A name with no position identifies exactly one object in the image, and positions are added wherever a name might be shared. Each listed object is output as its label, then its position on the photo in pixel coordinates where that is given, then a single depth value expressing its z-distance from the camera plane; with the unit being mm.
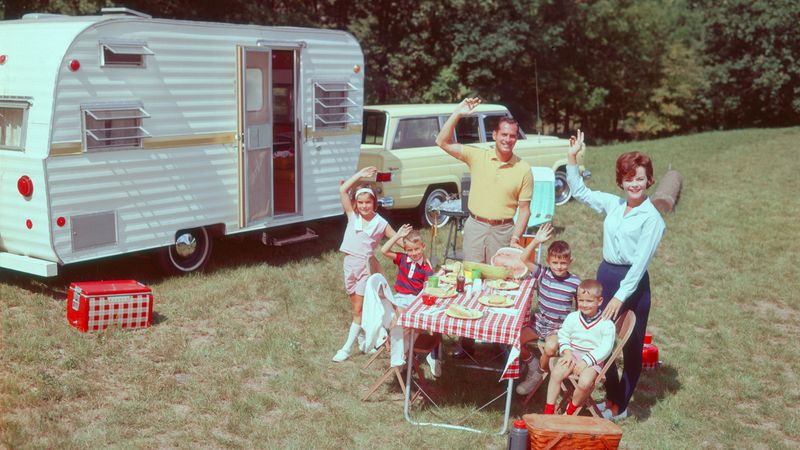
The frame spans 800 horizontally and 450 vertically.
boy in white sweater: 5293
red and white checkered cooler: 6906
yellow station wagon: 10727
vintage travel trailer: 7359
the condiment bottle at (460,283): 5891
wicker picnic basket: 4691
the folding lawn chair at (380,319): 5625
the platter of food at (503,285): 5945
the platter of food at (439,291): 5746
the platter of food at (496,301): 5594
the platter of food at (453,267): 6262
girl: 6574
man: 6117
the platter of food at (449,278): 6075
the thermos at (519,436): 4727
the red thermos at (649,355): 6750
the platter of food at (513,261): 6145
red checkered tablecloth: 5203
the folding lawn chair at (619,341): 5262
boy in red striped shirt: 6195
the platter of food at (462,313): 5328
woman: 5301
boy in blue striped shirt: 5977
